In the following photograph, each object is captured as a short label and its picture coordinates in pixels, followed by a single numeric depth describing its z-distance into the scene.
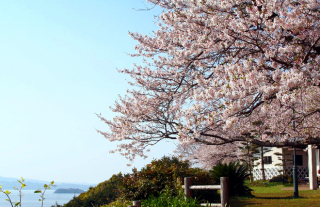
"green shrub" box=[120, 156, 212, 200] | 10.59
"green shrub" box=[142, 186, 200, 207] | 8.22
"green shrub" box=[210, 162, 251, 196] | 12.34
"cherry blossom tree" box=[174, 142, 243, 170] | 29.91
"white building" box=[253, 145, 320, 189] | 33.25
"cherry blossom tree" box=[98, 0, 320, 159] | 6.87
